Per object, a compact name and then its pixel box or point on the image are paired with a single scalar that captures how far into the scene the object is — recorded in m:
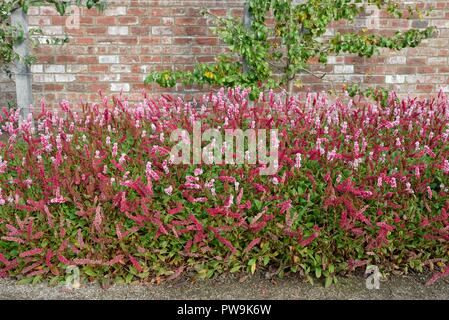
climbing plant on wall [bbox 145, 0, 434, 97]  4.72
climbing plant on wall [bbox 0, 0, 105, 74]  4.41
